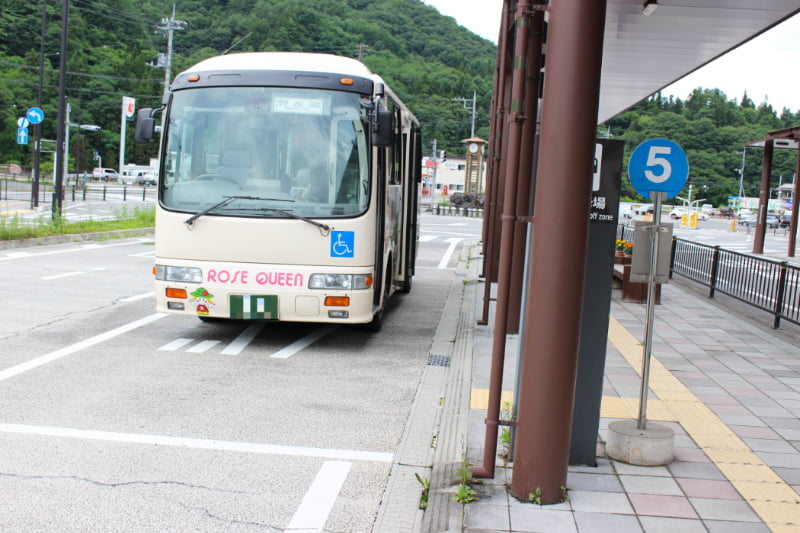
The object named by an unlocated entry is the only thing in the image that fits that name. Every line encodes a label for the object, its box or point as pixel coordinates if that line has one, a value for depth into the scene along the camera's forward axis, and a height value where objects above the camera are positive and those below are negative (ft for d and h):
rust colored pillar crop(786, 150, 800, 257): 90.07 +1.36
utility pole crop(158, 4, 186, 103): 123.91 +30.31
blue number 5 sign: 17.29 +1.27
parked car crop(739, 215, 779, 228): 224.90 +2.14
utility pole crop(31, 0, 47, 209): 100.75 +2.97
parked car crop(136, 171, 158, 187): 252.01 +2.74
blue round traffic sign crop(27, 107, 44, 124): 92.67 +7.92
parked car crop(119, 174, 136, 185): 260.87 +2.22
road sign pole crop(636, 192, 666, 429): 16.15 -2.29
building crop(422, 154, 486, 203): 389.80 +16.80
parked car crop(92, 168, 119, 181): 281.13 +3.43
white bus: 26.08 +0.07
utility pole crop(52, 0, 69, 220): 75.97 +6.56
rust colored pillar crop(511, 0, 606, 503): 12.81 -0.57
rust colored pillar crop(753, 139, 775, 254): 90.98 +3.22
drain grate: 26.55 -5.55
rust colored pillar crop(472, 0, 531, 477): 13.84 -0.06
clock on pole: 157.38 +11.92
